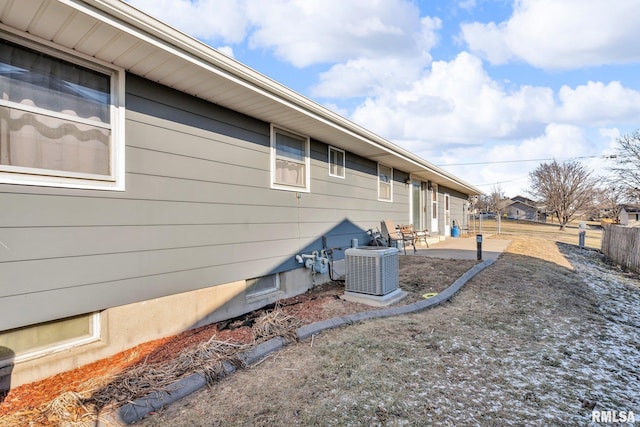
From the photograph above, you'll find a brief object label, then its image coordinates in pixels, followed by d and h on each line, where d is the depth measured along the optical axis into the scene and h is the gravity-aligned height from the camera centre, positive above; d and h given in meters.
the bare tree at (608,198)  19.22 +1.23
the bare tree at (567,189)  27.25 +2.23
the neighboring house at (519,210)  55.69 +0.80
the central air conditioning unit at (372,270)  4.57 -0.81
